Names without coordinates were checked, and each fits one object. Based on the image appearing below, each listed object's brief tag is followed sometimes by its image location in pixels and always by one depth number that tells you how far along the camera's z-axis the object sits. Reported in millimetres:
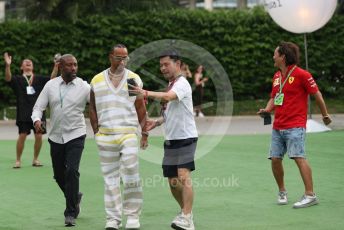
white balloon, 35062
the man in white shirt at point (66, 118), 17578
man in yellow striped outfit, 16484
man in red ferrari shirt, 18859
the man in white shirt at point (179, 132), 16187
